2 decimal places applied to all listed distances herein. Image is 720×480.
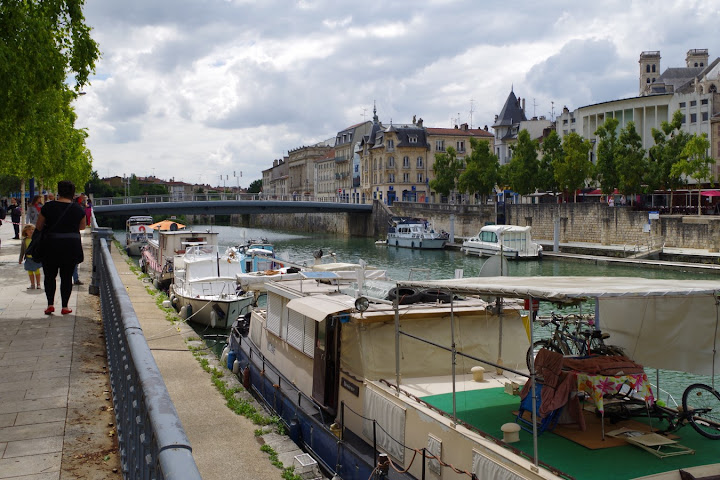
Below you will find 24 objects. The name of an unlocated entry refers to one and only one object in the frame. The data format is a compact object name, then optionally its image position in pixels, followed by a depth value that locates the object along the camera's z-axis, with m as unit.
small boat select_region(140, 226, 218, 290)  35.03
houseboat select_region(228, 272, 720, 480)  7.13
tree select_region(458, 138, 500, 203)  71.81
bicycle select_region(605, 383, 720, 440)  7.81
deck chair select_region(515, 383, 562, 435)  7.72
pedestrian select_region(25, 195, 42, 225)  20.47
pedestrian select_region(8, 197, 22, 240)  31.13
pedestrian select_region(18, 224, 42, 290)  12.84
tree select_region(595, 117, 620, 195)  54.88
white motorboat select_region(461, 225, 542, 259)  49.44
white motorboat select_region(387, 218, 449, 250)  61.34
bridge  66.12
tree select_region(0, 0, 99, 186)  10.72
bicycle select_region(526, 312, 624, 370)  8.41
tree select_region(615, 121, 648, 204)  52.81
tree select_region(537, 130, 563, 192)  62.12
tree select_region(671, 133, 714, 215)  48.75
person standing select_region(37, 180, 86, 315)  9.26
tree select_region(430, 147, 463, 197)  81.06
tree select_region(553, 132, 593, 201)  58.28
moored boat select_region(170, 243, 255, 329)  24.66
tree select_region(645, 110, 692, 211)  51.88
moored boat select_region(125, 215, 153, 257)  58.00
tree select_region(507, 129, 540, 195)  63.97
